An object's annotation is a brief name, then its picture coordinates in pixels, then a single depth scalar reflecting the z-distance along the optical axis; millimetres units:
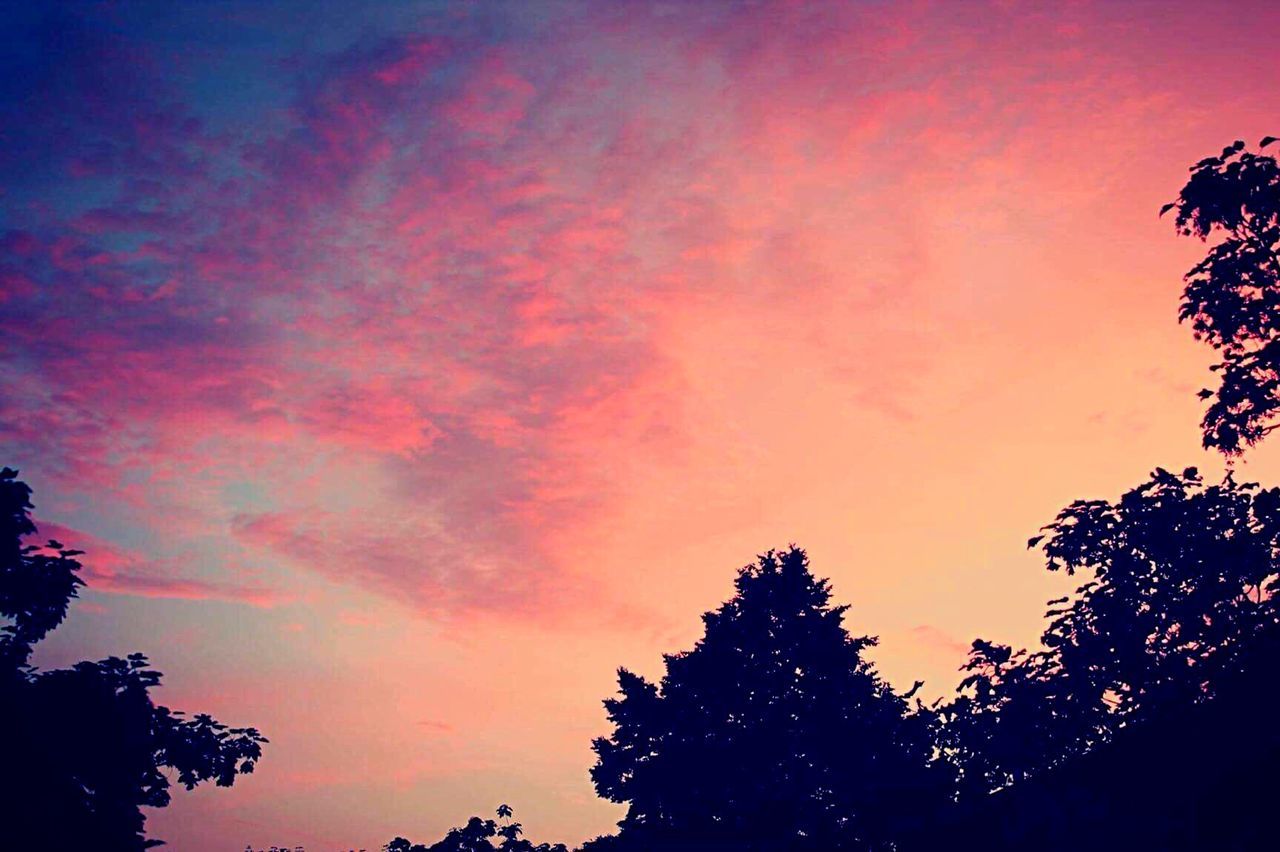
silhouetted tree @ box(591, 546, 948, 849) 35531
